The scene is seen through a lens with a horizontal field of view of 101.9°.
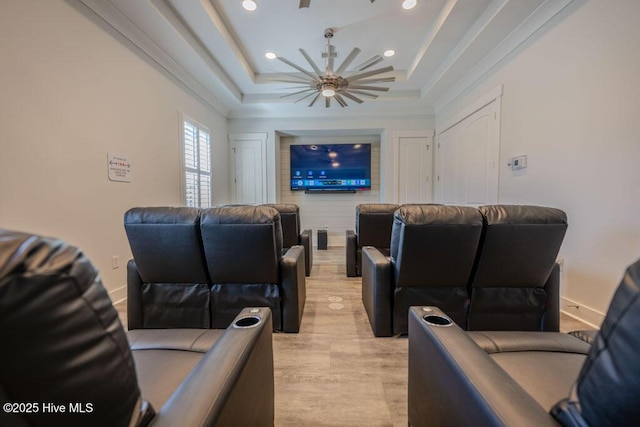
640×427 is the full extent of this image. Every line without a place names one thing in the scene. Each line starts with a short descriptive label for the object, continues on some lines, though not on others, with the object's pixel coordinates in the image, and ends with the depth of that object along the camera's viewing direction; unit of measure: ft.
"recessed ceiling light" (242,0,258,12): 9.68
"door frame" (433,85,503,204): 11.29
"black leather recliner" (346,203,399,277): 10.41
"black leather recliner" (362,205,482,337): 5.25
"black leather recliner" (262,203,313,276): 10.78
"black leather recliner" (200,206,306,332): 5.64
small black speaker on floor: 19.03
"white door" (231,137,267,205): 19.65
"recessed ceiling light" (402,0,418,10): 9.69
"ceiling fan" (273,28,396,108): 10.52
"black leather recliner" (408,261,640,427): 1.37
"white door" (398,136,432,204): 19.04
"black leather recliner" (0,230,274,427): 1.09
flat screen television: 21.21
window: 13.93
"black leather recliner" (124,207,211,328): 5.58
